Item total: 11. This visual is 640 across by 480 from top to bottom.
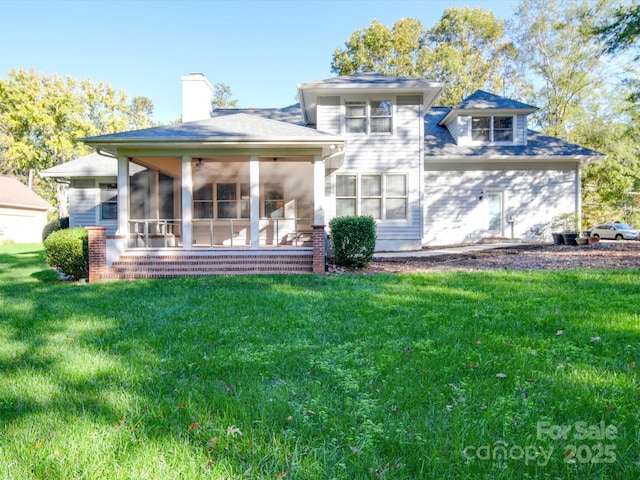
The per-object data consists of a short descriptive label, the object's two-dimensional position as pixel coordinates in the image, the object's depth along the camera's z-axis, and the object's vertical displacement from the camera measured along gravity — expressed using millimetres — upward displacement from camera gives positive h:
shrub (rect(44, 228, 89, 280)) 8711 -394
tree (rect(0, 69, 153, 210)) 25500 +8504
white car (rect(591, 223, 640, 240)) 20108 -12
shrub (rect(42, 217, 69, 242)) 16094 +402
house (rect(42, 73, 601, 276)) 9719 +2063
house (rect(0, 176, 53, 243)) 26656 +1631
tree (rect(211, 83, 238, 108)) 44812 +16515
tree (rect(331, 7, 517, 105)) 26250 +12543
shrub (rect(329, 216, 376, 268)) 9242 -144
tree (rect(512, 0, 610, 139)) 23016 +10740
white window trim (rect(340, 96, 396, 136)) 13812 +4294
